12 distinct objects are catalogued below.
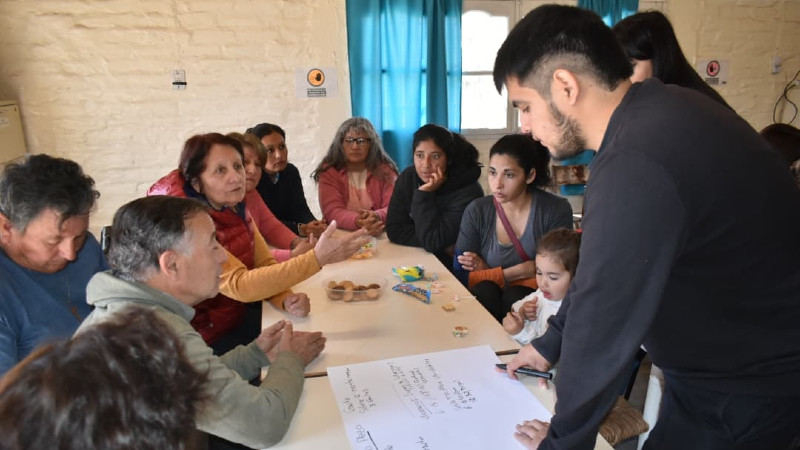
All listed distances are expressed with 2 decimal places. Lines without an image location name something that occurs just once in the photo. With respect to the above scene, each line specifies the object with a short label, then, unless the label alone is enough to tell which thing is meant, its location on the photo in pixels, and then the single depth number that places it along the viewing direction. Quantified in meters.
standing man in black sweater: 0.78
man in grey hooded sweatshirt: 1.11
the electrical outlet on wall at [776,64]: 5.15
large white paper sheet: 1.11
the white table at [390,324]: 1.52
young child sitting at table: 1.76
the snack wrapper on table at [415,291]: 1.89
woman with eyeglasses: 3.28
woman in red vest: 1.80
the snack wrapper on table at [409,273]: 2.09
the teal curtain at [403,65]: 4.30
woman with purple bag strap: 2.26
